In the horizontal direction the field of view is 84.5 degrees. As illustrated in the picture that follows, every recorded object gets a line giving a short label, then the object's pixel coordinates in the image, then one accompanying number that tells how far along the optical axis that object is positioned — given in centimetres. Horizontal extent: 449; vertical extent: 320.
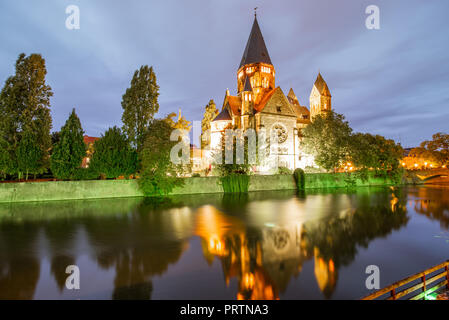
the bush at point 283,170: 3534
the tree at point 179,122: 3469
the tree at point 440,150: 5593
